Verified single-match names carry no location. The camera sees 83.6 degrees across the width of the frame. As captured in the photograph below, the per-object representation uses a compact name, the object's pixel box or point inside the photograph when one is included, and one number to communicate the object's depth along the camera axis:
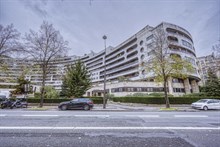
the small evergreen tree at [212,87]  26.78
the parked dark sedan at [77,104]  14.99
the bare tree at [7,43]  17.75
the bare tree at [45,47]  17.14
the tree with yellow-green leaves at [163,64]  16.27
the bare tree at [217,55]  20.75
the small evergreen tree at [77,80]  25.89
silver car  16.27
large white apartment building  33.29
